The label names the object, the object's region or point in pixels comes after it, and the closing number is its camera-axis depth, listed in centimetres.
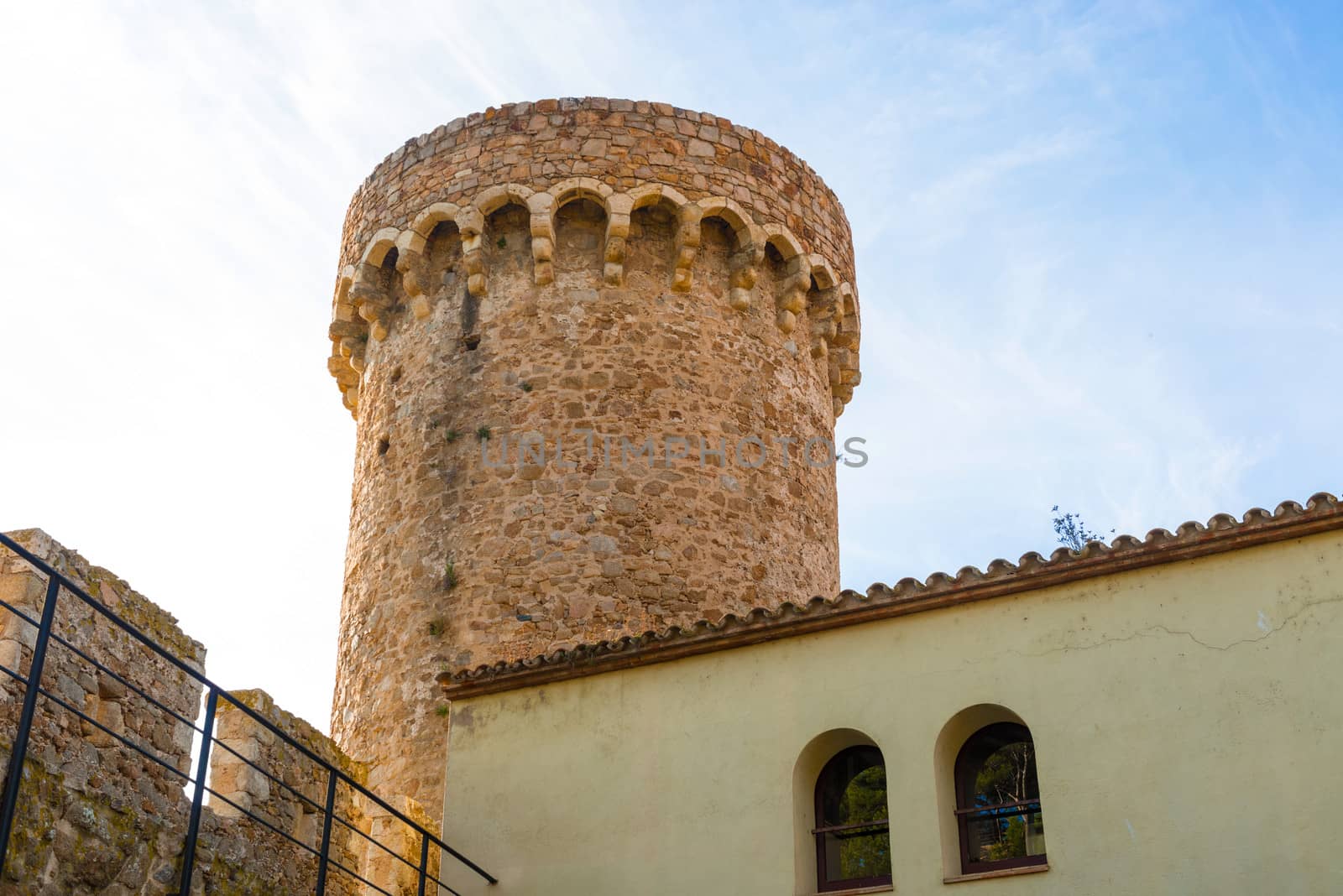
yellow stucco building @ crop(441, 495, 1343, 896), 969
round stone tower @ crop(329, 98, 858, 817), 1548
